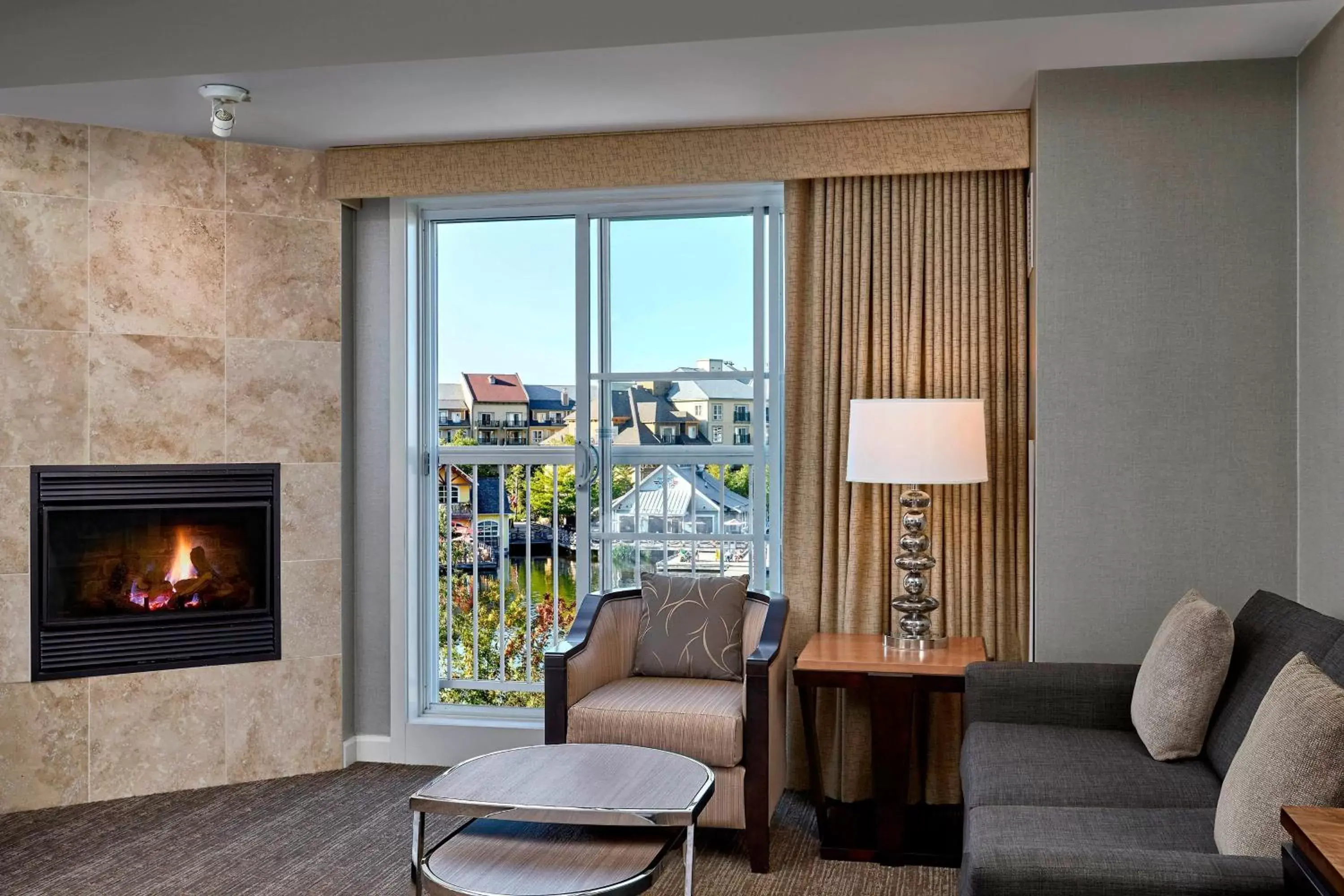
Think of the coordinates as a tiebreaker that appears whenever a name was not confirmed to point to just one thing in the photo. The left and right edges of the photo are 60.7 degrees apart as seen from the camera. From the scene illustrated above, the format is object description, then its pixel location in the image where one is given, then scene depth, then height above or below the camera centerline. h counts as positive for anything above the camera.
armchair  3.30 -0.76
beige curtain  3.83 +0.26
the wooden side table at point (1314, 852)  1.46 -0.52
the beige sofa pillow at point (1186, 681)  2.66 -0.53
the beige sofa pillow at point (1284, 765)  1.82 -0.51
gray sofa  1.84 -0.71
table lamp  3.43 +0.03
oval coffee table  2.31 -0.83
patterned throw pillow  3.78 -0.58
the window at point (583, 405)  4.23 +0.19
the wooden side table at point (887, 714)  3.29 -0.75
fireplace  3.92 -0.39
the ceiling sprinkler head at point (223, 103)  3.44 +1.09
